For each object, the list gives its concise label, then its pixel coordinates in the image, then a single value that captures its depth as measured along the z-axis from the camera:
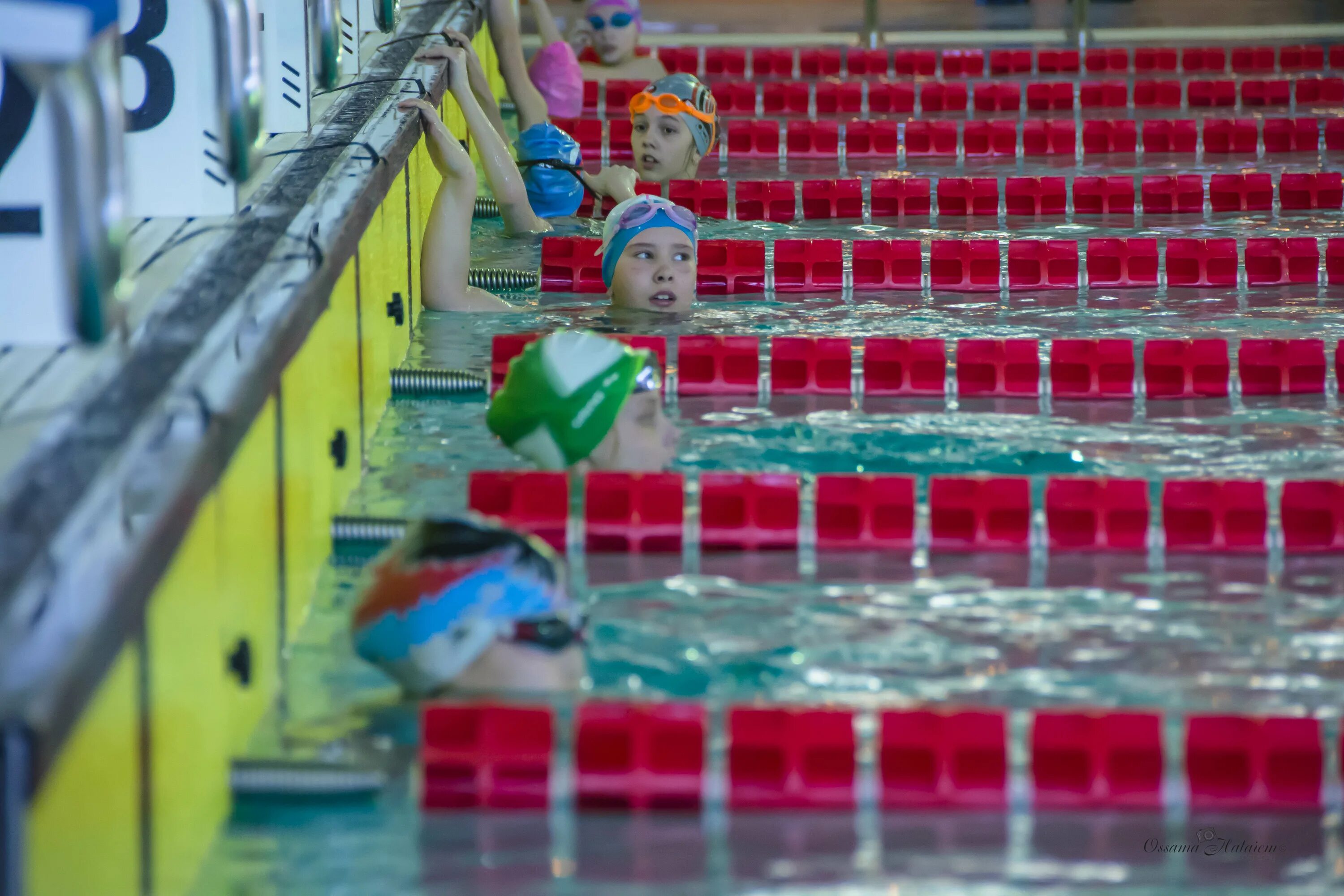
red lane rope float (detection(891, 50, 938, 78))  21.22
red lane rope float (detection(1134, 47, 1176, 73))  21.31
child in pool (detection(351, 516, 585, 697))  5.71
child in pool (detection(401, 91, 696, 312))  10.76
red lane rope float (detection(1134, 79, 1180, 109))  19.70
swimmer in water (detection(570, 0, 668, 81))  18.50
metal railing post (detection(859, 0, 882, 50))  22.45
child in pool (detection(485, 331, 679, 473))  7.87
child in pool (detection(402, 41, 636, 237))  12.80
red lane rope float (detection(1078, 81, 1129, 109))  19.67
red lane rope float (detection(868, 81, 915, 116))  19.66
